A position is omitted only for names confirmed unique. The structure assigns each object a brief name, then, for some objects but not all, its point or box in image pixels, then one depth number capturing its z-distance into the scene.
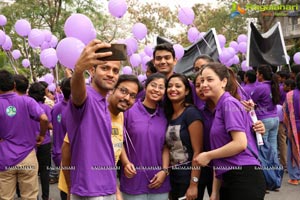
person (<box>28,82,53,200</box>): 4.86
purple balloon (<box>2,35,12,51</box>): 6.92
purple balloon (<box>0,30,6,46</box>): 6.44
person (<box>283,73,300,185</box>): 5.10
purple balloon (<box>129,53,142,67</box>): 6.71
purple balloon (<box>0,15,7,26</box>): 7.44
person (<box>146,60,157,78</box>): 3.84
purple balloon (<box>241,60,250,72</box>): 8.73
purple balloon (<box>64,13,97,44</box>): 2.76
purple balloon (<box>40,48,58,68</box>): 4.95
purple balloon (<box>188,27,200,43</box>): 7.16
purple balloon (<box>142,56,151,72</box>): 6.83
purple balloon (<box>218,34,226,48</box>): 7.97
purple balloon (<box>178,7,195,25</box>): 5.88
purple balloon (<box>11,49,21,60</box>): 9.16
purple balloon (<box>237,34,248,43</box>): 9.88
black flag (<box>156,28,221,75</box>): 6.77
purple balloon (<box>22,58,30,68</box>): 8.61
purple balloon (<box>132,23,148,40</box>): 6.07
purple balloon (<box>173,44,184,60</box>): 5.64
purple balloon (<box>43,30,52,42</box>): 6.26
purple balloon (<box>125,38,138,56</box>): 5.55
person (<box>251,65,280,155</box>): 5.39
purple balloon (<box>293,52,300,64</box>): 8.31
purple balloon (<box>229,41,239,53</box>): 9.15
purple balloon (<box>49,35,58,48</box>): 6.68
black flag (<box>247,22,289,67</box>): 7.51
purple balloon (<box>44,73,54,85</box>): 7.16
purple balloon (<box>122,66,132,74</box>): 6.94
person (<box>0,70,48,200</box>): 3.72
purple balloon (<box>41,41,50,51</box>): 6.36
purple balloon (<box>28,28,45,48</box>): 5.94
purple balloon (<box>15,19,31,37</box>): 6.45
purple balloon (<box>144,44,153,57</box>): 7.11
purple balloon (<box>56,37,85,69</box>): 2.32
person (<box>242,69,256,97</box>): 5.60
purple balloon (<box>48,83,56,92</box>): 6.93
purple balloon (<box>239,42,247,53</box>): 9.31
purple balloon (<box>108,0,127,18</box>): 4.96
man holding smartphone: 1.94
